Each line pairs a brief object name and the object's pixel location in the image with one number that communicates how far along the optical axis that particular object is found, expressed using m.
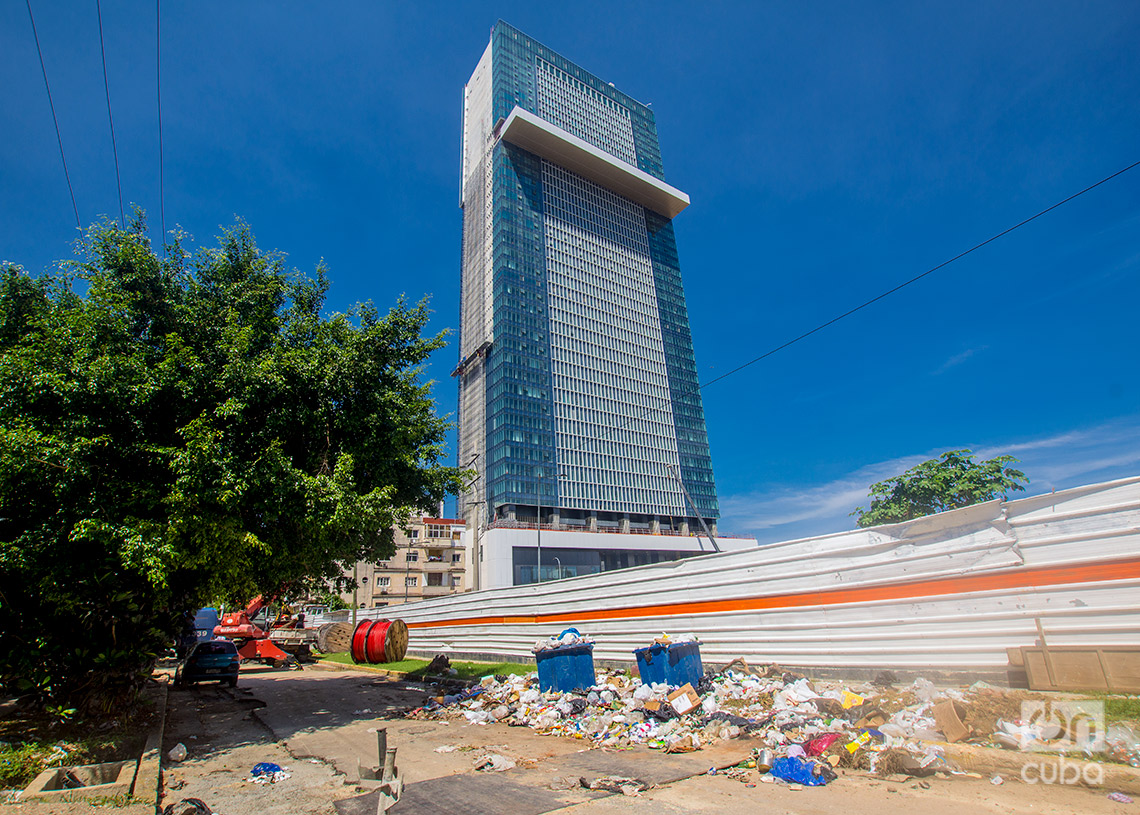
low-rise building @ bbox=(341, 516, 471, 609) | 64.50
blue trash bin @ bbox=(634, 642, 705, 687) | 9.71
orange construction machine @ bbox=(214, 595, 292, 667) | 26.38
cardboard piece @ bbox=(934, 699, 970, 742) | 6.14
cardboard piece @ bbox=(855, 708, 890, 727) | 6.98
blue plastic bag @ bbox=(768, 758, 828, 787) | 5.64
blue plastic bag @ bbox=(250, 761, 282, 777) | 7.19
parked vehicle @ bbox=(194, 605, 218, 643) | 46.72
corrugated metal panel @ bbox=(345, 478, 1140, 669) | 6.86
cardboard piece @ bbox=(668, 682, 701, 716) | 8.40
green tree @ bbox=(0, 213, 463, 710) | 8.87
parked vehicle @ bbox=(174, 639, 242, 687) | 17.84
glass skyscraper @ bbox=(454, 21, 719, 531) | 79.94
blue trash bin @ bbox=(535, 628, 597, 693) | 10.64
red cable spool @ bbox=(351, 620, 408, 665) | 22.70
